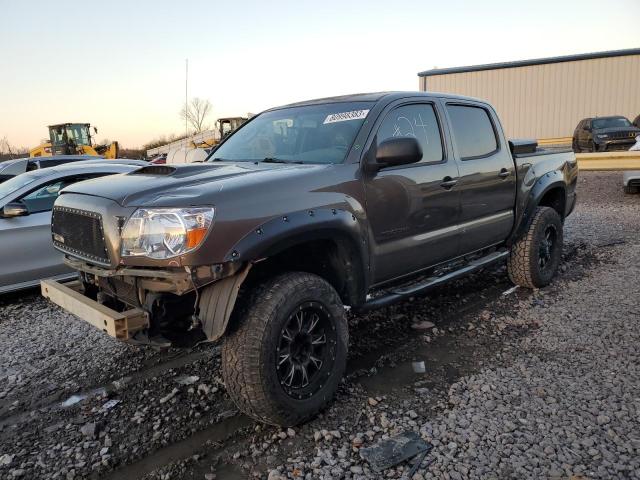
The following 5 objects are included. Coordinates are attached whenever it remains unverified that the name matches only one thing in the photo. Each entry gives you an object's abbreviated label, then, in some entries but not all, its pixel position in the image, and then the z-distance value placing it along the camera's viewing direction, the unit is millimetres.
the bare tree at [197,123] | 51156
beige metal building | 25922
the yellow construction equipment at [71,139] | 23609
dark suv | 17156
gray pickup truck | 2670
